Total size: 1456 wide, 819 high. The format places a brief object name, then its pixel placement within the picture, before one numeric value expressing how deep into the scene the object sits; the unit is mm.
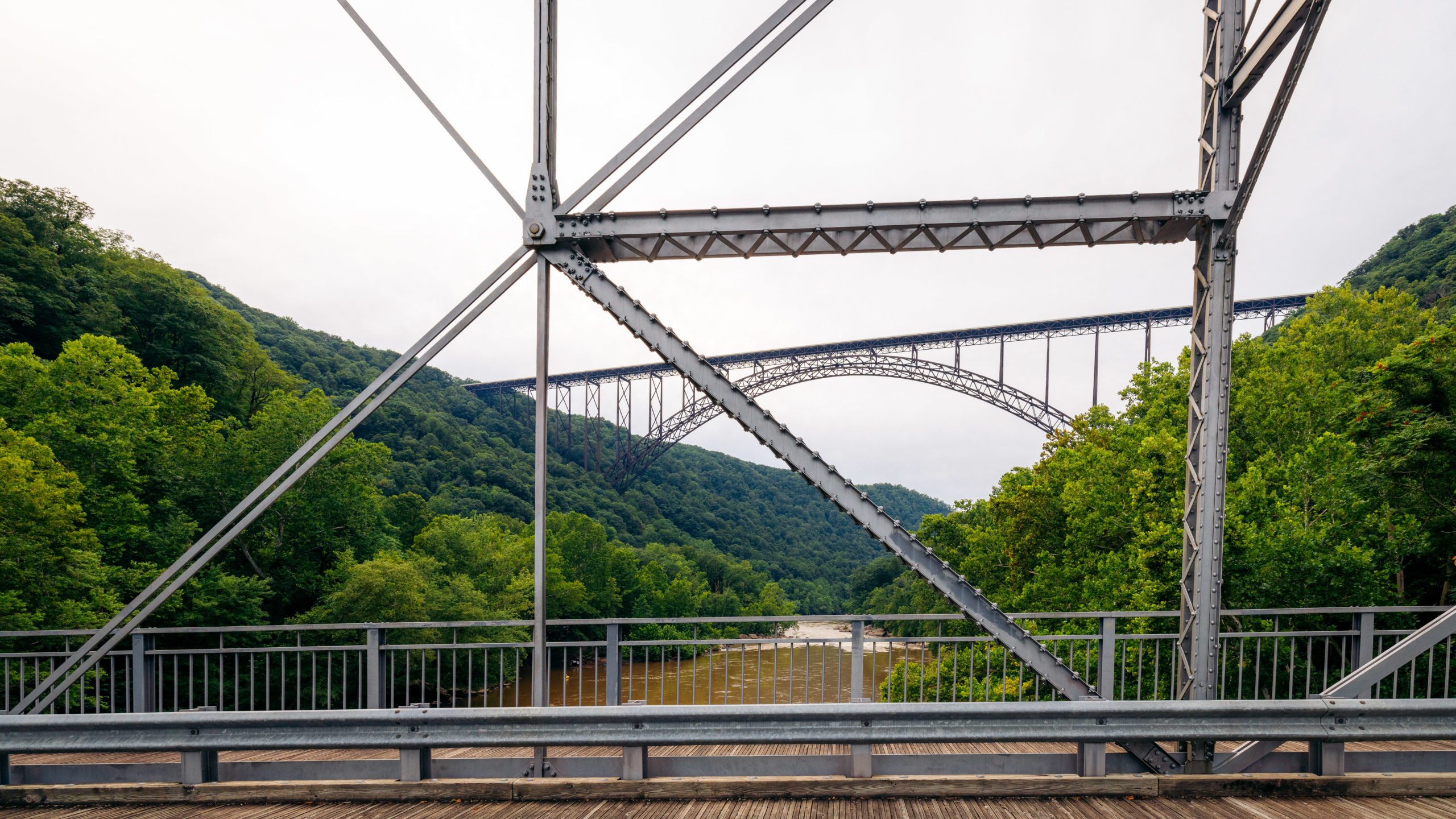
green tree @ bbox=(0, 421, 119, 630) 16719
